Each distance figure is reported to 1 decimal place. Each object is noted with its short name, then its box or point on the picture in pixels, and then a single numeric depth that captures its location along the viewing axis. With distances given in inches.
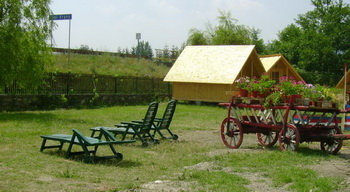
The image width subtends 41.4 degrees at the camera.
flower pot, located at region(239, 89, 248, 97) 438.9
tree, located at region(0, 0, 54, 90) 672.4
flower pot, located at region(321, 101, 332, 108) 386.3
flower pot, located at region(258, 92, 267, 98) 422.3
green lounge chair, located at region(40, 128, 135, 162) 334.3
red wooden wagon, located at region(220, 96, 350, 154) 385.1
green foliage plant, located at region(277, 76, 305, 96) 391.9
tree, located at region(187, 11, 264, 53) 2175.2
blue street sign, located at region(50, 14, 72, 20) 896.9
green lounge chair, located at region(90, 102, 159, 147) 431.8
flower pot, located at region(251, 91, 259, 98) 427.0
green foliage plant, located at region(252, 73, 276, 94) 414.9
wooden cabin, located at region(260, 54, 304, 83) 1330.0
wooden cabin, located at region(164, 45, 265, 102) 1129.4
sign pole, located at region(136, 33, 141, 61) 1451.8
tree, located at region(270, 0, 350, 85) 2069.4
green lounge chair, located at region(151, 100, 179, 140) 477.7
